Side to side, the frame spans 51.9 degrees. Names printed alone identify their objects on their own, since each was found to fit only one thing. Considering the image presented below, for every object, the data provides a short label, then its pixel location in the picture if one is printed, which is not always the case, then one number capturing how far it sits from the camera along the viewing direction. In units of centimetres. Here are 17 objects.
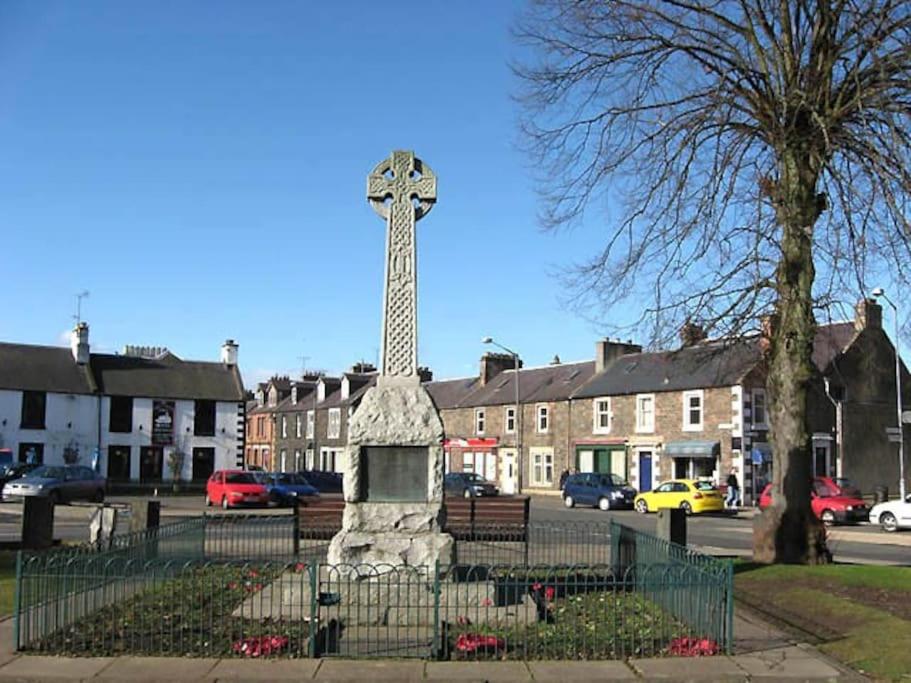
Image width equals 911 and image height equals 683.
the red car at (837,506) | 3400
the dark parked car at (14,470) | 4484
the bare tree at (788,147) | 1631
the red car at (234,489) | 3916
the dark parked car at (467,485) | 4600
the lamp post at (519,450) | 5828
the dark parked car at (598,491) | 4128
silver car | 3669
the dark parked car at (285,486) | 4081
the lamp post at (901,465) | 4162
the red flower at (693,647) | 945
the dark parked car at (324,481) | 4766
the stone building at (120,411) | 5416
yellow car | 3806
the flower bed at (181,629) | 938
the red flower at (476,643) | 933
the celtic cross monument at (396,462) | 1199
